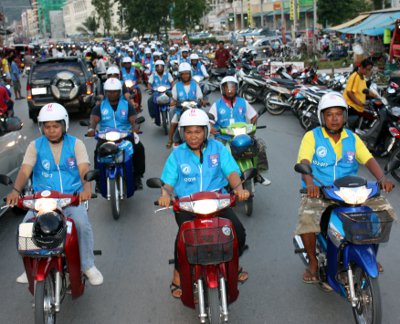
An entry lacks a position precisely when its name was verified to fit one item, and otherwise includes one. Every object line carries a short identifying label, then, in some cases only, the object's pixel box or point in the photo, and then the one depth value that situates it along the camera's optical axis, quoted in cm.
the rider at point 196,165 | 440
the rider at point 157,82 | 1325
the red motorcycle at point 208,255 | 365
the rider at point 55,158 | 472
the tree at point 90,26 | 13612
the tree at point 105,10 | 11500
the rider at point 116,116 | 767
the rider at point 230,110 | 765
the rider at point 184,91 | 1071
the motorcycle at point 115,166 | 691
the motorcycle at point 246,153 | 680
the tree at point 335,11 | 3822
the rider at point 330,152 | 447
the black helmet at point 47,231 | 380
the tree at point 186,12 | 6300
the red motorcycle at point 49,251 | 381
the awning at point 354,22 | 2766
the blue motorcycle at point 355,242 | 368
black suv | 1499
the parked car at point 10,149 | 682
